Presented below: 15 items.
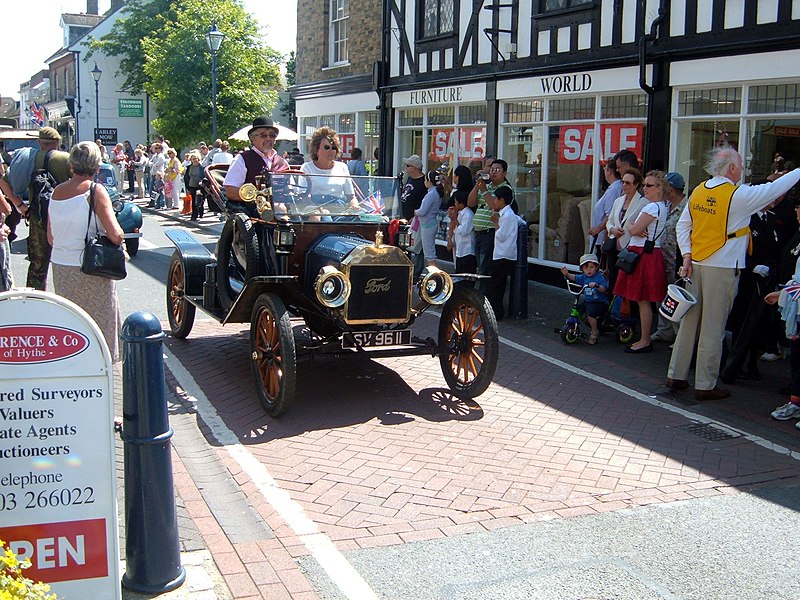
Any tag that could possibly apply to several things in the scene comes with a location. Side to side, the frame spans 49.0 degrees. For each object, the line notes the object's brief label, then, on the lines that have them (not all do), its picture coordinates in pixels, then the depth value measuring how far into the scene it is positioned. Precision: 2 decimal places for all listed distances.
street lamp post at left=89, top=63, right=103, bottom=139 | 42.78
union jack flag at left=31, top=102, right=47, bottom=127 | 45.75
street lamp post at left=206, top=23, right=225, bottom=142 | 22.06
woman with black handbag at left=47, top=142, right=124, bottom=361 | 5.81
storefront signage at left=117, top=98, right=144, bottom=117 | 51.41
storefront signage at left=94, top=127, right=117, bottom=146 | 38.39
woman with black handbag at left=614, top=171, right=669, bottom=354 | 8.60
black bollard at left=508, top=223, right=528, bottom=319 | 10.34
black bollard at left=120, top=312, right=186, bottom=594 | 3.70
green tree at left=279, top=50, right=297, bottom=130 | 57.74
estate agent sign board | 3.31
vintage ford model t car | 6.42
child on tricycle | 9.05
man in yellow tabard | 6.77
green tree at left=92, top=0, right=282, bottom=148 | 31.61
